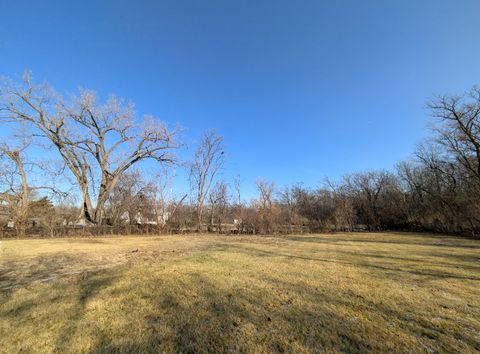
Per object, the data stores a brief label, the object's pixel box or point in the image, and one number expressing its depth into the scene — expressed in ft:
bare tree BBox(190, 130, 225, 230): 75.86
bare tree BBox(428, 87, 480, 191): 61.31
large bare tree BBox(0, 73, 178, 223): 53.57
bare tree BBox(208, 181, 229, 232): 74.64
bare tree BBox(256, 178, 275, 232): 68.63
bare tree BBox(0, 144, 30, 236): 53.72
